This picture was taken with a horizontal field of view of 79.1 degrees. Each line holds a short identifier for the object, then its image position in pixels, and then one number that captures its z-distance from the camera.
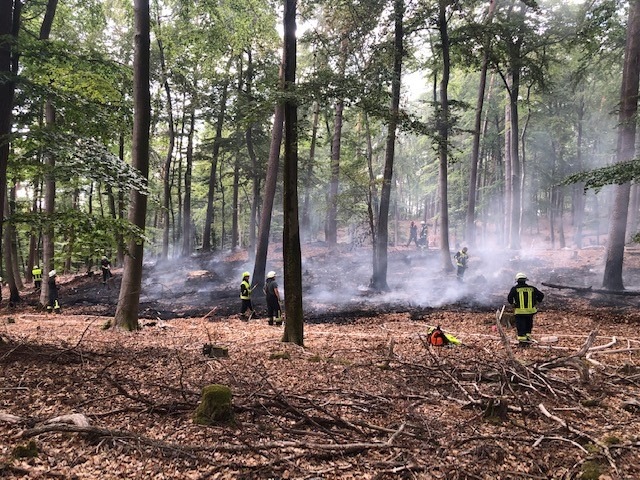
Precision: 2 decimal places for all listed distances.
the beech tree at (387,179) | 14.16
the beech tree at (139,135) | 9.08
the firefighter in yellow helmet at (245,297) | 13.12
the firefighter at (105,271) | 20.20
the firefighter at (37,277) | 19.61
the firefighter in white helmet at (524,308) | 8.59
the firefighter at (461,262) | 17.36
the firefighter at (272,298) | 11.92
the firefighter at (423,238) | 26.52
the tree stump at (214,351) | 7.06
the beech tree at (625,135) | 12.25
